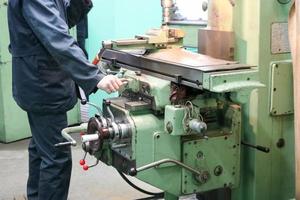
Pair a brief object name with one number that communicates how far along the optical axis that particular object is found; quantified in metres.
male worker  1.74
